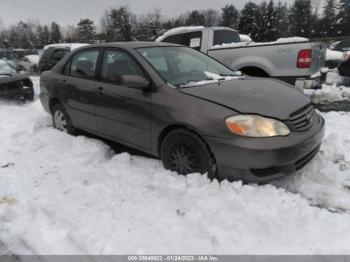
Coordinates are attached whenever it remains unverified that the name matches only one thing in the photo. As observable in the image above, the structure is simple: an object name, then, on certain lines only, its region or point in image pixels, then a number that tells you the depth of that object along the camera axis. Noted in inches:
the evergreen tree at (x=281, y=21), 1763.0
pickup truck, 241.4
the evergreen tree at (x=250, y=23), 1692.9
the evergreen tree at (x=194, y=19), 2404.5
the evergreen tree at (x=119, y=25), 1999.0
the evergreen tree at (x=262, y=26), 1680.6
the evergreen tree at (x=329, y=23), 1919.3
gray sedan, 118.4
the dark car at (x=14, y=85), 317.7
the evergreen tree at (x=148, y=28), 1924.2
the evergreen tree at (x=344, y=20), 1838.1
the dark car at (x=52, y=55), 481.7
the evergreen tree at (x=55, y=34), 2500.0
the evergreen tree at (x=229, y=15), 2182.2
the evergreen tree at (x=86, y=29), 2404.9
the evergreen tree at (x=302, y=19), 1923.0
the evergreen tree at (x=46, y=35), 2497.0
